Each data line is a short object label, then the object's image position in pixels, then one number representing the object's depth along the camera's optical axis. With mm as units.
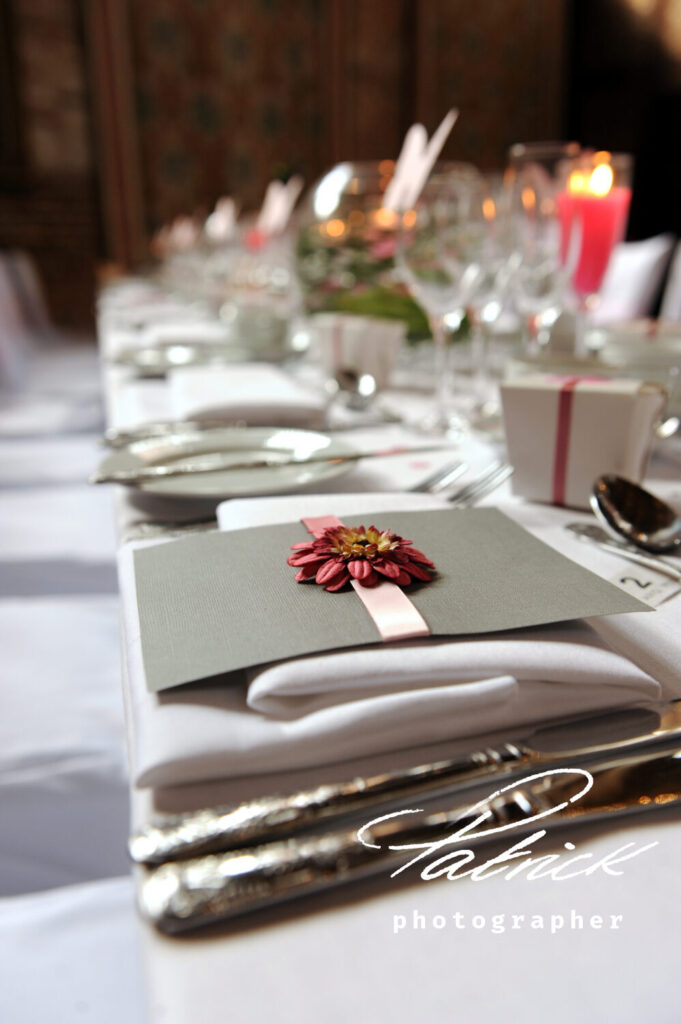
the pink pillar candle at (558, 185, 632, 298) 1064
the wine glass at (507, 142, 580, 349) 1005
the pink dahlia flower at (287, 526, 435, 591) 401
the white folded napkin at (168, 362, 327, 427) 911
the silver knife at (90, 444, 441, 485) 617
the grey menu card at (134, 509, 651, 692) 342
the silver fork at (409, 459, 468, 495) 673
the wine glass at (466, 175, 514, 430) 892
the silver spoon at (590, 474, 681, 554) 553
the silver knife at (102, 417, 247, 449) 784
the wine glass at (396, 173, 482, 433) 864
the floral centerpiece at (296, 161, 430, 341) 1323
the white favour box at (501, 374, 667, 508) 622
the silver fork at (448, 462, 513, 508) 654
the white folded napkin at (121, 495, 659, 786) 305
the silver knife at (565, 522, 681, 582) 514
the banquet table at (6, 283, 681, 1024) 237
